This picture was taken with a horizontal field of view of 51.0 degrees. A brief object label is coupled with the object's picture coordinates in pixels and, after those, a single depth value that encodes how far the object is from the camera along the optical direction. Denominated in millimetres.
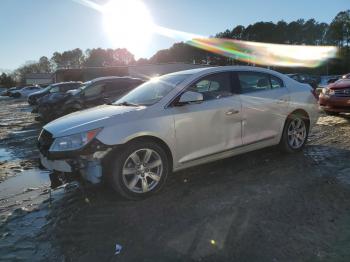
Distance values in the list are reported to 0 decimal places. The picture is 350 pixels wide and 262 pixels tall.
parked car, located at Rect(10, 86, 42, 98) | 47478
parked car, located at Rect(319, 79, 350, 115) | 9984
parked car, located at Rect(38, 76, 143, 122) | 12727
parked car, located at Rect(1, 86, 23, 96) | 51506
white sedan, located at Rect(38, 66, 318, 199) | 4324
